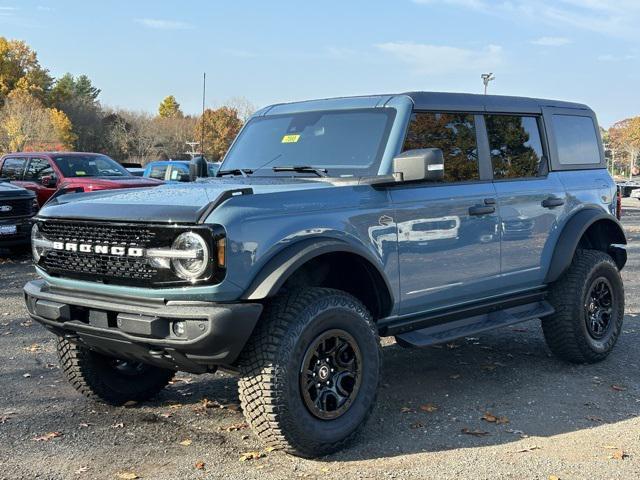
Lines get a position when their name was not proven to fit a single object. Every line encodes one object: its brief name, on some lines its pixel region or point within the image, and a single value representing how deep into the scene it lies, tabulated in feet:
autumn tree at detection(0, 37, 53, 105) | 252.21
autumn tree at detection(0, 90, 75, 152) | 188.03
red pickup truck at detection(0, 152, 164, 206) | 45.37
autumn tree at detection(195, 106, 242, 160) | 289.94
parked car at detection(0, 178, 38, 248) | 40.11
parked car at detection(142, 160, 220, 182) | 63.93
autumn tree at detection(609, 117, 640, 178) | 292.92
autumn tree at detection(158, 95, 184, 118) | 458.09
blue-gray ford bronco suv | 12.58
